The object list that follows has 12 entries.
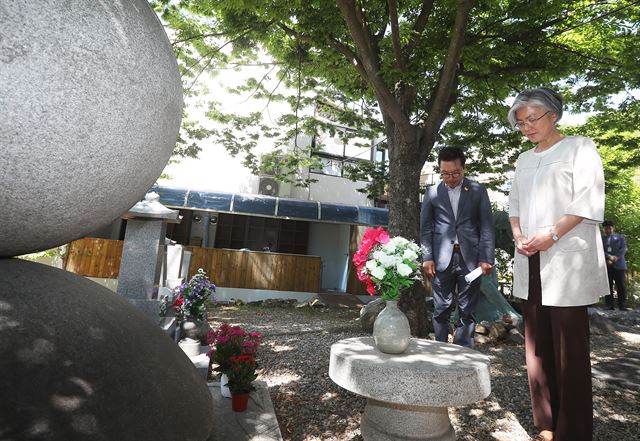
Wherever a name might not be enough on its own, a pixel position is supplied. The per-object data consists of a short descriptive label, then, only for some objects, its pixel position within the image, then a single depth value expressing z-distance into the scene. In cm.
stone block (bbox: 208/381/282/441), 247
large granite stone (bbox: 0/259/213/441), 140
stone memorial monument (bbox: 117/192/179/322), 534
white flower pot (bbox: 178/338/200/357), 477
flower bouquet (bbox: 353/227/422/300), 257
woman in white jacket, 215
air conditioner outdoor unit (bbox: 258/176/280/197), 1492
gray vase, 250
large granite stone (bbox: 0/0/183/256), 144
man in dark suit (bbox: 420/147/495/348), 345
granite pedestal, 209
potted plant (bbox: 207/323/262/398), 318
